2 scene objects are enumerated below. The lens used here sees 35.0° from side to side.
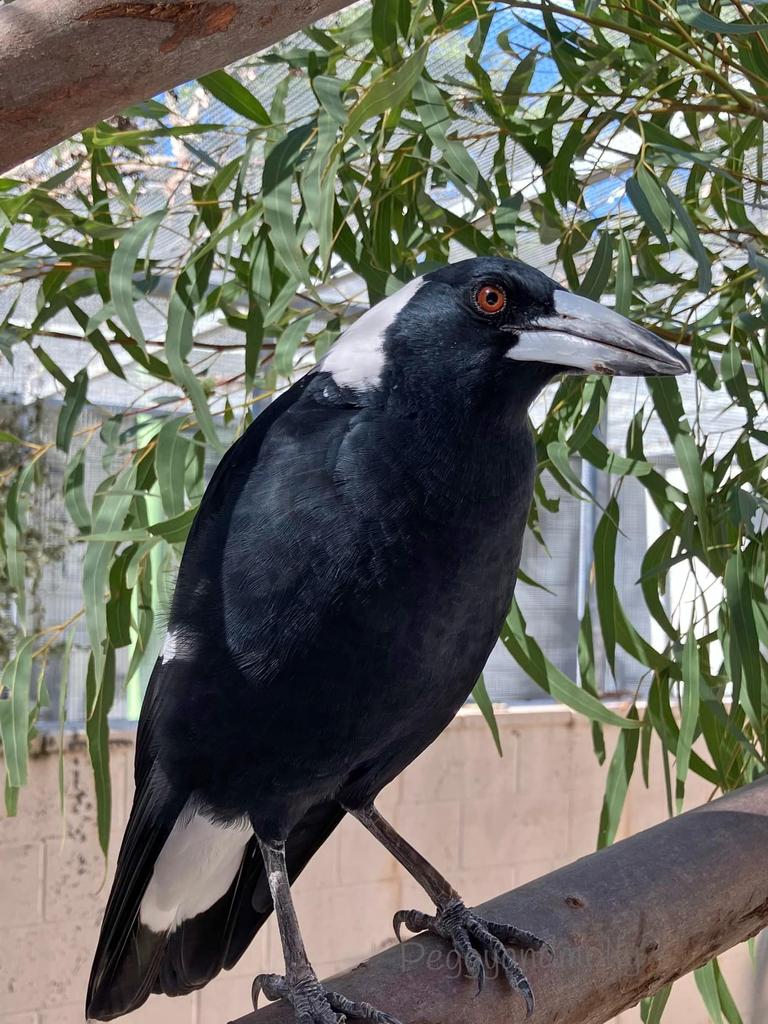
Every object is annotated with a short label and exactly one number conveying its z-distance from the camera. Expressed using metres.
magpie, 0.80
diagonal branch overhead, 0.54
